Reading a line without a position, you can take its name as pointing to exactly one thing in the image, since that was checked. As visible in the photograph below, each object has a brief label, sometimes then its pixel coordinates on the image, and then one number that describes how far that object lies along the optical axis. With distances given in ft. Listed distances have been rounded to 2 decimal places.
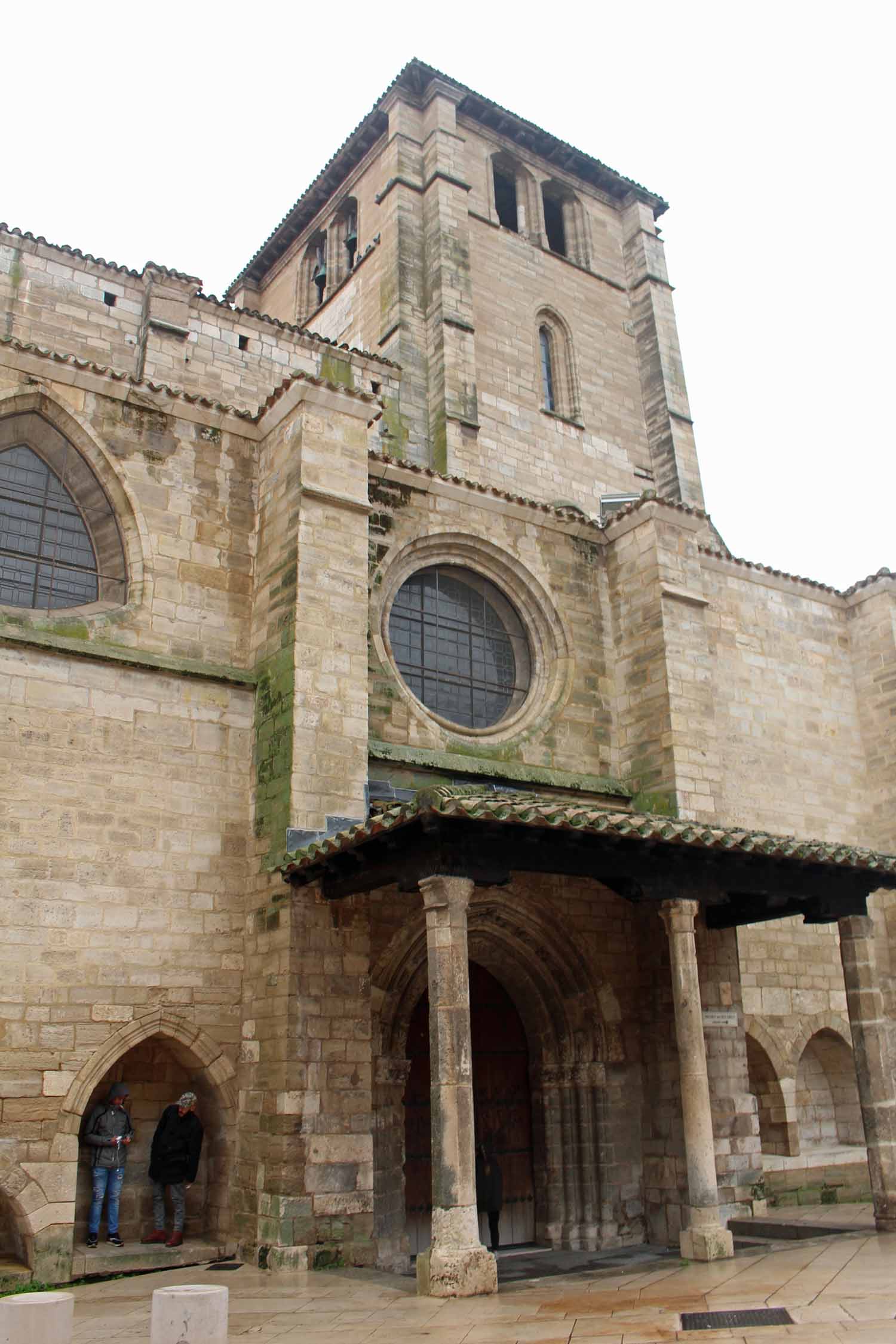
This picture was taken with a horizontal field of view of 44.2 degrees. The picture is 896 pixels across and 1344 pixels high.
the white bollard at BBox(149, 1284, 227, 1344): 17.48
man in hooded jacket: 28.76
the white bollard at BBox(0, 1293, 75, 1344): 16.85
